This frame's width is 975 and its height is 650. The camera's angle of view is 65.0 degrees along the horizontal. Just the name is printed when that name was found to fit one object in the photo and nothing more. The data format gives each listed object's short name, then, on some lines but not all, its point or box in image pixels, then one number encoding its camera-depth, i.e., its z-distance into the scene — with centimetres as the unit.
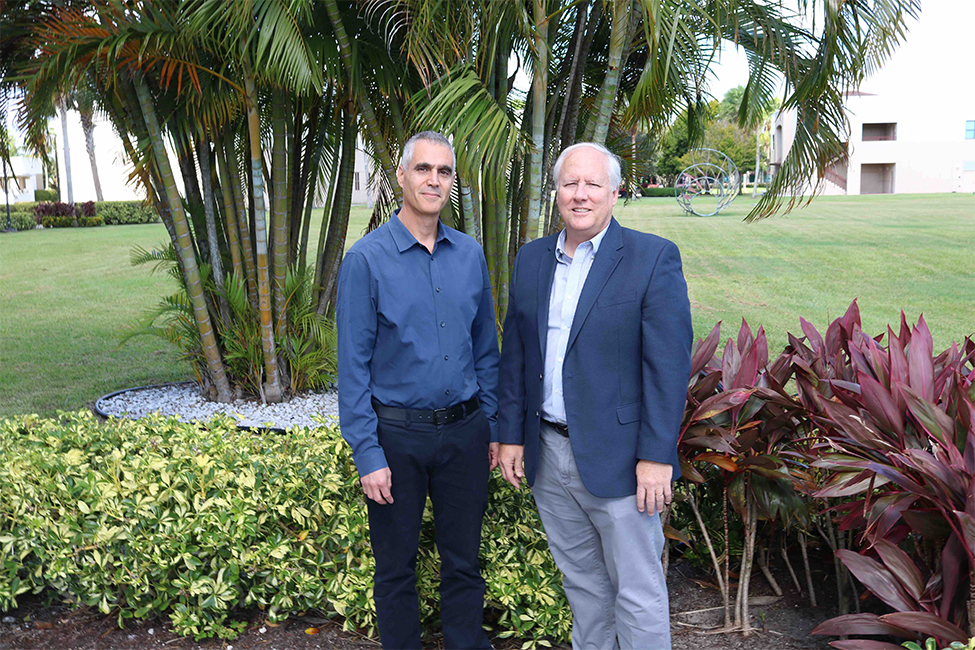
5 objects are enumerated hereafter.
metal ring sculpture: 2961
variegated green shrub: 287
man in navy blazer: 217
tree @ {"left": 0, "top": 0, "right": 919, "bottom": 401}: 426
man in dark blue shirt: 238
